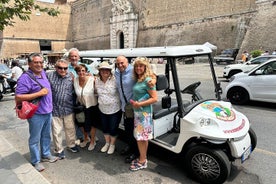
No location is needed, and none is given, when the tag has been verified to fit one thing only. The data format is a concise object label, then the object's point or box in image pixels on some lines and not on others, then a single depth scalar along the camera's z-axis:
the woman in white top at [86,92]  3.83
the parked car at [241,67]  12.06
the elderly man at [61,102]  3.66
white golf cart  2.91
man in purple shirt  3.13
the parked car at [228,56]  21.27
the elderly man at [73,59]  4.24
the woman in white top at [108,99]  3.63
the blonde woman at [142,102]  3.09
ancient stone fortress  22.71
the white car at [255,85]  6.81
